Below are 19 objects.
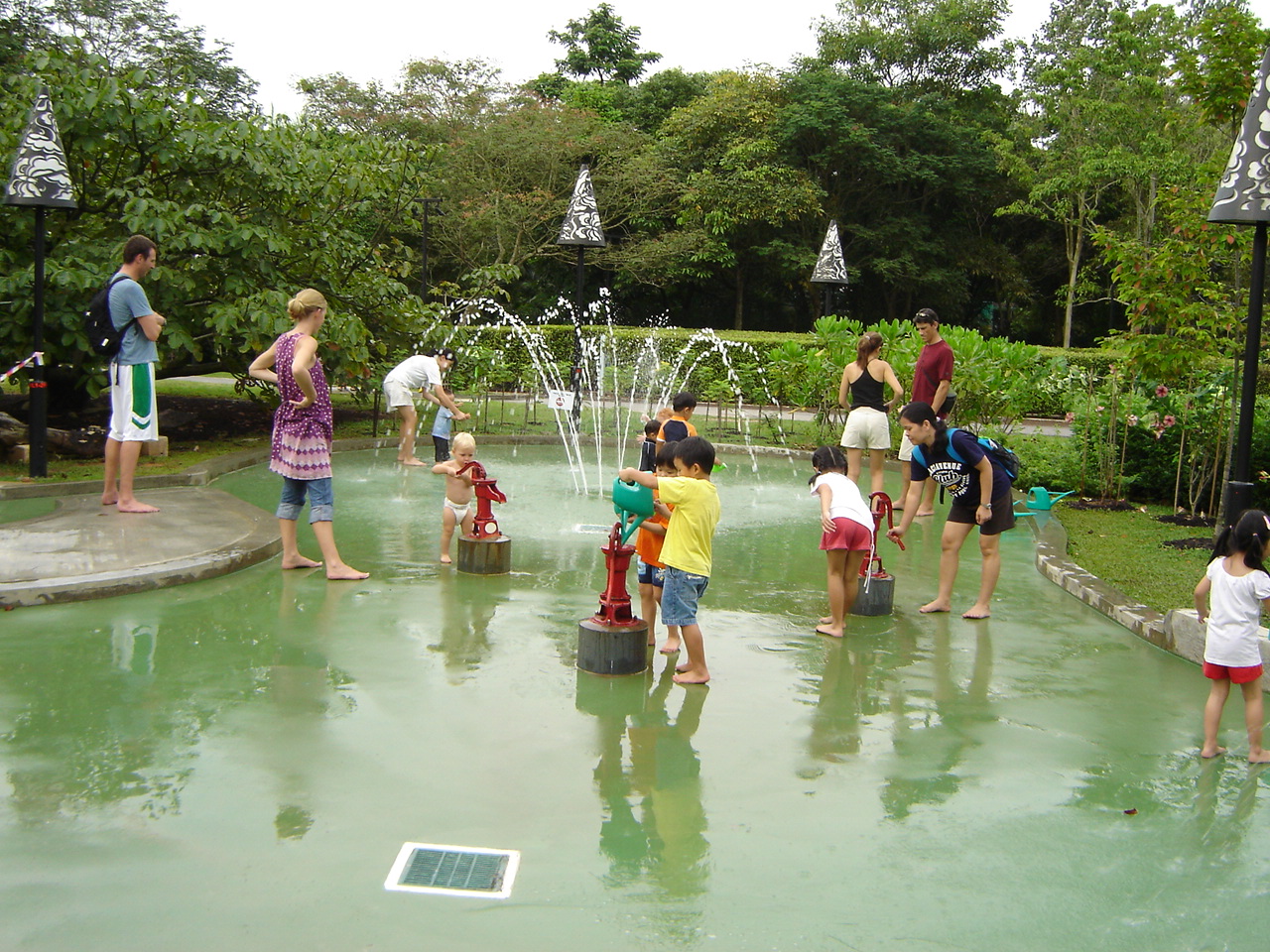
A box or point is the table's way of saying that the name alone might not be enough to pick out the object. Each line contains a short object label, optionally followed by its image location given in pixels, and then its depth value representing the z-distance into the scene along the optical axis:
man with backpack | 8.03
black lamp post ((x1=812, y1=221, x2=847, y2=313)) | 18.06
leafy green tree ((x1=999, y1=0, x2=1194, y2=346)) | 29.89
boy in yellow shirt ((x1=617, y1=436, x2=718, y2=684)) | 5.32
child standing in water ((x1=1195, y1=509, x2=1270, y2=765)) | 4.59
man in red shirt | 9.38
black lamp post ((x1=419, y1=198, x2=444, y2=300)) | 29.24
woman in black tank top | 9.87
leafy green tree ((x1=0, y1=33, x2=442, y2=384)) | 11.31
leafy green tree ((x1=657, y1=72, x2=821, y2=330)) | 32.09
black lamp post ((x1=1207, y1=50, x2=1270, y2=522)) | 6.62
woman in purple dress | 6.87
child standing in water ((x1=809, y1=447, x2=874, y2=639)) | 6.11
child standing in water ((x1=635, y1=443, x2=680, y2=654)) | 5.66
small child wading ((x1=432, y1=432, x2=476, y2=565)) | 7.55
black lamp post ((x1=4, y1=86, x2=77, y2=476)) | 9.64
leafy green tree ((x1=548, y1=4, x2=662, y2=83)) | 41.34
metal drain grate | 3.38
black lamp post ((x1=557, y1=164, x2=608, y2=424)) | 16.05
